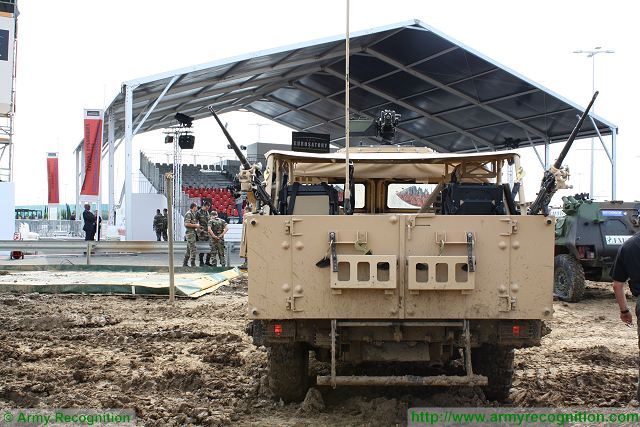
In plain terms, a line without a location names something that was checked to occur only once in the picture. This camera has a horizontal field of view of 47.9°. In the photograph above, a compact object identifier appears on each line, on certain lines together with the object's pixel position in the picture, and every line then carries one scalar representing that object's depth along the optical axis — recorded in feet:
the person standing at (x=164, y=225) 79.94
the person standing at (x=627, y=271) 17.60
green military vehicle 40.40
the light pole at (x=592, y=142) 86.88
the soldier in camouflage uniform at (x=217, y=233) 54.86
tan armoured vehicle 16.87
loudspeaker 87.40
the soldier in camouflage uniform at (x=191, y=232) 54.34
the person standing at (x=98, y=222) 73.81
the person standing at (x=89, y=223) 73.12
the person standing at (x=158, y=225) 79.71
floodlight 65.16
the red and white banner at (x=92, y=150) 66.08
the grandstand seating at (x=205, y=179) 108.99
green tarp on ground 40.01
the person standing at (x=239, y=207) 102.66
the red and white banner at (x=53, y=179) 107.86
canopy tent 68.85
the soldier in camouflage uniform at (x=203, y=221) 55.88
